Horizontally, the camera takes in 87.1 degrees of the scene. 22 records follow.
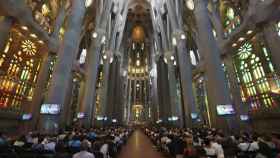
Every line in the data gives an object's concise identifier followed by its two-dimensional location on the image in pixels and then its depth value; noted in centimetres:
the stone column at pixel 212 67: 1041
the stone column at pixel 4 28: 1105
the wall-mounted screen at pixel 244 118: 1605
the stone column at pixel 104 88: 2267
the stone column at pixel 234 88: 1691
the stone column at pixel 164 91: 2572
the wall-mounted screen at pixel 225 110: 958
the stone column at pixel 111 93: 2786
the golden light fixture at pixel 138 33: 4731
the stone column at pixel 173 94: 2129
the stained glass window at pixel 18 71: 1835
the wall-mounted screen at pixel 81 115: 1618
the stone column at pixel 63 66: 923
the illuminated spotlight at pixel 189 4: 1889
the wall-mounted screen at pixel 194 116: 1585
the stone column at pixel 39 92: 1566
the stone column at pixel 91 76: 1712
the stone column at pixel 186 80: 1667
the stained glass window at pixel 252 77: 1819
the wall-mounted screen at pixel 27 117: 1533
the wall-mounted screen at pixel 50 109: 923
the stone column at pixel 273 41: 1207
